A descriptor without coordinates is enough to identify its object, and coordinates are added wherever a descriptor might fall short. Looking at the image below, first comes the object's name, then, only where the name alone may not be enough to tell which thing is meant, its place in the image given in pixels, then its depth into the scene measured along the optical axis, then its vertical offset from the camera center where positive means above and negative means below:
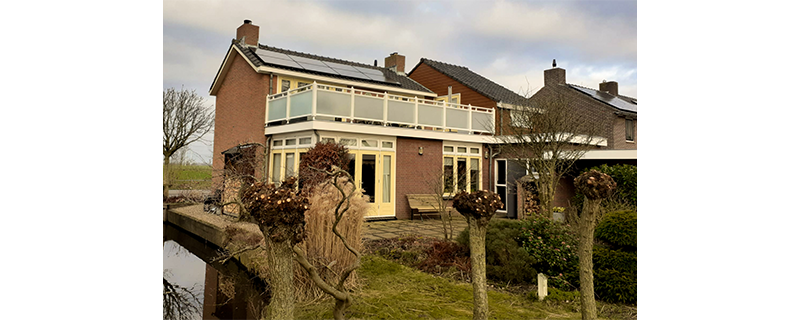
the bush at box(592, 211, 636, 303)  4.41 -0.92
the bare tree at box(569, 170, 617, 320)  3.10 -0.36
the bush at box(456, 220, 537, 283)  4.98 -1.00
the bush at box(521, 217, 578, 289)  4.96 -0.91
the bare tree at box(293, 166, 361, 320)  2.73 -0.83
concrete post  4.27 -1.13
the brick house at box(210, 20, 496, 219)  10.30 +1.30
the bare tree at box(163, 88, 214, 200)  13.08 +1.55
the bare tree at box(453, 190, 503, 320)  2.97 -0.39
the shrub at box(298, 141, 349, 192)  8.95 +0.32
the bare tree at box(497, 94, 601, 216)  8.56 +0.69
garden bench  11.14 -0.82
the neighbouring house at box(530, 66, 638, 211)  16.50 +2.49
